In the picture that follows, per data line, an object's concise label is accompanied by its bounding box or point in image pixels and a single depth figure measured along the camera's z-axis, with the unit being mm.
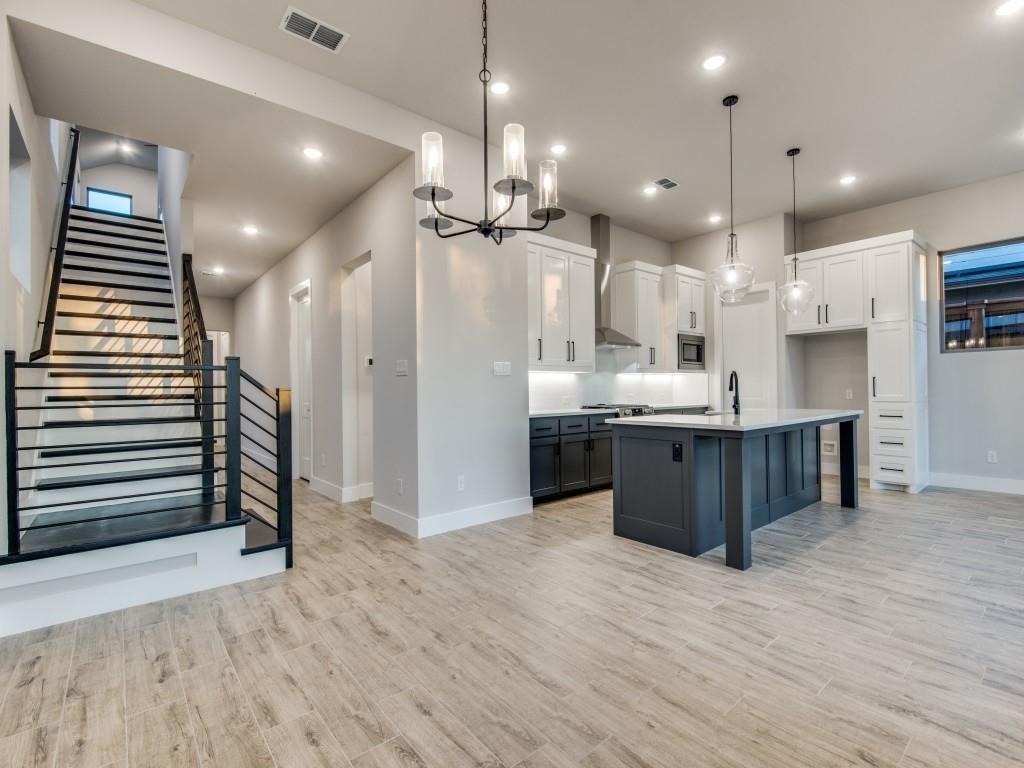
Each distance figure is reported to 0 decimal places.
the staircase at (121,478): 2498
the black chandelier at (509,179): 2262
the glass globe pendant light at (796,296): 4480
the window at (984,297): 5188
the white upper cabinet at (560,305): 5000
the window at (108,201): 8977
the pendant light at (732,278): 3945
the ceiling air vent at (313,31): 2893
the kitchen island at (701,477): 3084
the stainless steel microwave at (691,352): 6703
